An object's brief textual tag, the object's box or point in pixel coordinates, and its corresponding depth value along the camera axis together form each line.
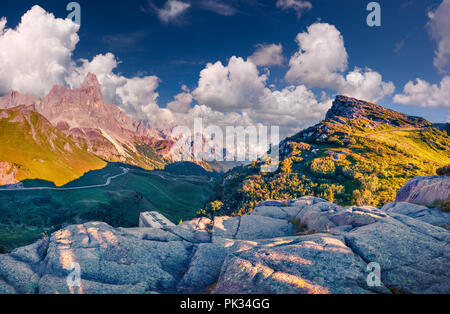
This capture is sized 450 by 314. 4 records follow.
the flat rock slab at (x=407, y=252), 13.93
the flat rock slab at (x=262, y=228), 31.78
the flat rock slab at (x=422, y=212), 28.03
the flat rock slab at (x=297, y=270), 13.05
